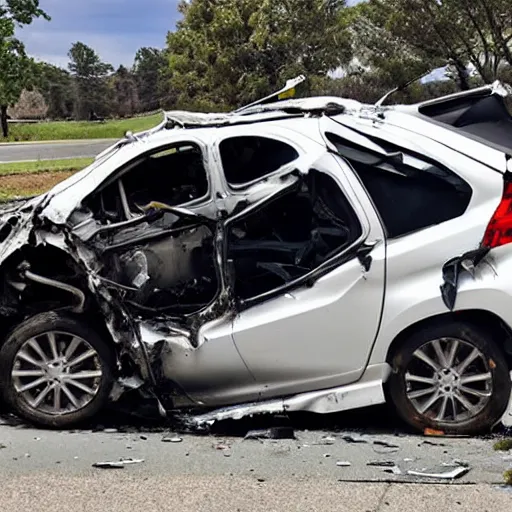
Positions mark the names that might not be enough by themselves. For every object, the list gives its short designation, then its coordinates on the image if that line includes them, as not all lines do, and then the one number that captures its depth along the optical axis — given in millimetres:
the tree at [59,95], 75688
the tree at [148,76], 78281
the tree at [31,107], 72950
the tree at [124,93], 77812
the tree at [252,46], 31312
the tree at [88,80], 76312
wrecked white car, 4055
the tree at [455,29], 22750
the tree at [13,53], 23766
